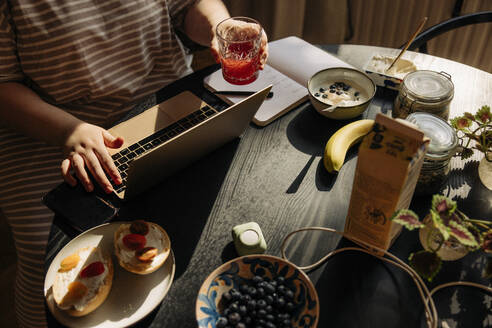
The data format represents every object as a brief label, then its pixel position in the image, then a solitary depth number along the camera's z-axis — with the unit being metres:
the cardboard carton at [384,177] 0.68
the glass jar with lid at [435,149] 0.86
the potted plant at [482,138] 0.93
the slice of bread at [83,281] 0.79
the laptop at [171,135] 0.89
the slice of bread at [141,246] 0.84
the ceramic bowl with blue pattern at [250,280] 0.75
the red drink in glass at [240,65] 1.21
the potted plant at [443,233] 0.69
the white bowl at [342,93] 1.15
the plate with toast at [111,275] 0.79
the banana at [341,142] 1.05
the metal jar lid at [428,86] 0.96
